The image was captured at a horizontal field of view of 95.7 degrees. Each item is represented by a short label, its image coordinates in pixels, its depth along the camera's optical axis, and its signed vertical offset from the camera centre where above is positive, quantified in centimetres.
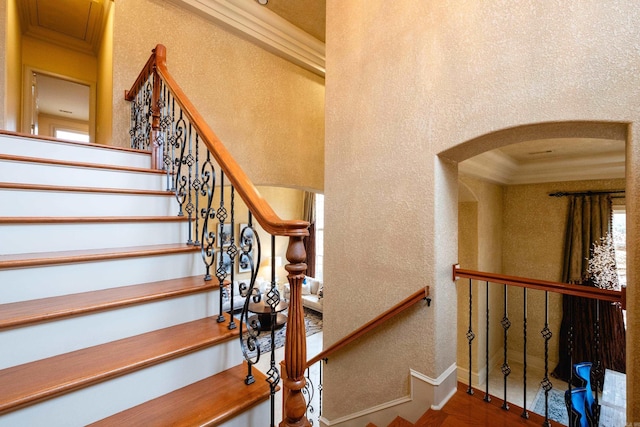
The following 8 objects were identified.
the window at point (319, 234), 877 -61
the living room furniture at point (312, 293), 767 -222
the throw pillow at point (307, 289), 829 -214
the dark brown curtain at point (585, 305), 410 -134
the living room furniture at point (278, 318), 521 -194
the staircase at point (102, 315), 108 -46
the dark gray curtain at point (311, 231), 866 -50
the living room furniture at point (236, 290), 696 -201
